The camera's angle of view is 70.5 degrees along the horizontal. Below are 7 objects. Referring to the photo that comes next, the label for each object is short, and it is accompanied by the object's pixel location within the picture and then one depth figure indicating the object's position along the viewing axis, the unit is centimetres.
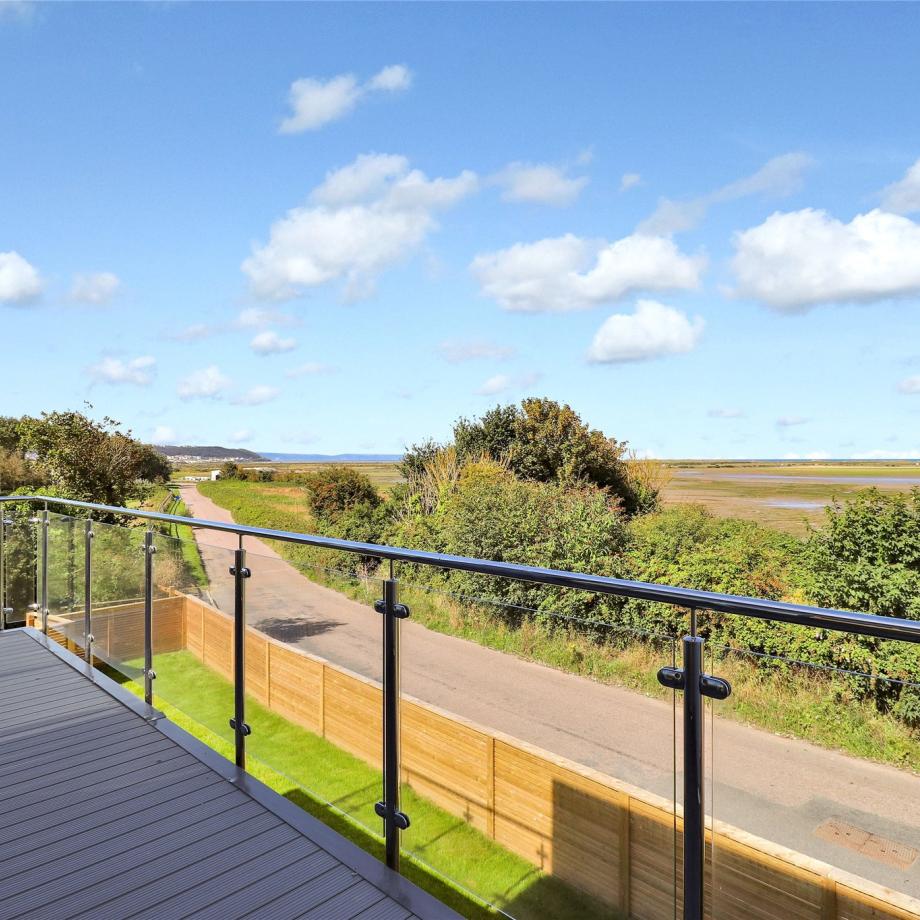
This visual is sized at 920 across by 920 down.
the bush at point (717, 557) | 909
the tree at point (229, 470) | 5456
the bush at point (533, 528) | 1122
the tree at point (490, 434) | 2034
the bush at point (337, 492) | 2173
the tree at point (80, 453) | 1653
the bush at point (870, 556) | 741
